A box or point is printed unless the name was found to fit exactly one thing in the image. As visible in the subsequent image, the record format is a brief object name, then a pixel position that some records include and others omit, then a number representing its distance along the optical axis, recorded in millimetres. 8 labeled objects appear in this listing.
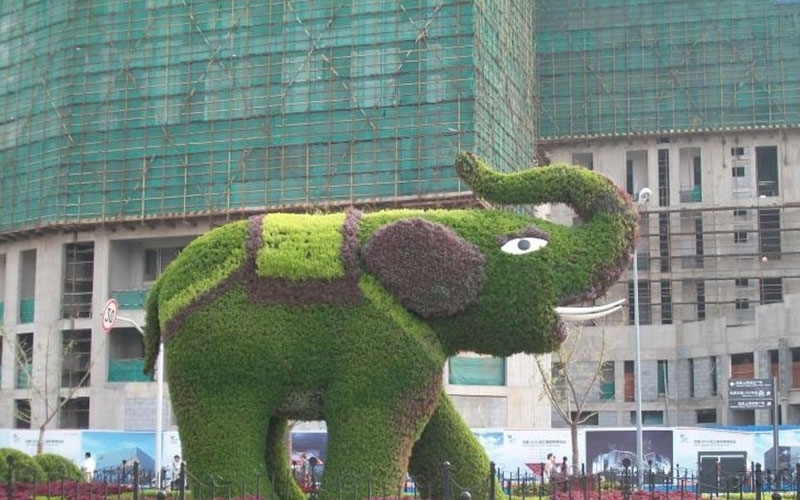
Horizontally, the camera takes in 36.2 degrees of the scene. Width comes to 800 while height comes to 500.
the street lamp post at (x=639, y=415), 26200
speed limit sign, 29094
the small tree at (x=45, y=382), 45531
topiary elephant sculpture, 13422
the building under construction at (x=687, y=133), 57094
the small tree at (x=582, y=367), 49938
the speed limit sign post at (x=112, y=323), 29047
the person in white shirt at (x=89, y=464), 26914
